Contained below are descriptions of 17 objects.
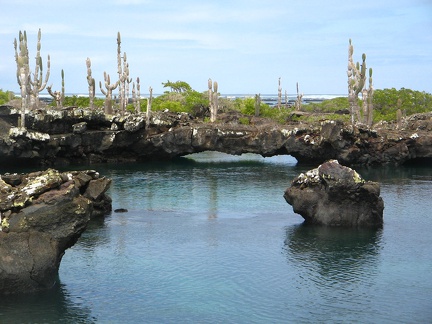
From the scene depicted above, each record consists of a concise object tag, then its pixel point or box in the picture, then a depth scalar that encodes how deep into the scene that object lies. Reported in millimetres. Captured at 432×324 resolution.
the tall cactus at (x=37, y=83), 82469
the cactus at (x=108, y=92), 80375
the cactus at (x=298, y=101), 140575
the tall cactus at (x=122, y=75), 88062
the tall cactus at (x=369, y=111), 87625
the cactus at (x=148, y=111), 79438
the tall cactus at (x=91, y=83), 86288
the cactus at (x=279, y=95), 139650
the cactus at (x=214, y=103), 92362
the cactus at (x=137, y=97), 103750
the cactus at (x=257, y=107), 104862
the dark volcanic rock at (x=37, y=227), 28953
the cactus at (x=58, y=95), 97338
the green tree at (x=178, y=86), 140875
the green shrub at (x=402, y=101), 120938
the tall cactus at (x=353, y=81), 83638
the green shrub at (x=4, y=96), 130587
